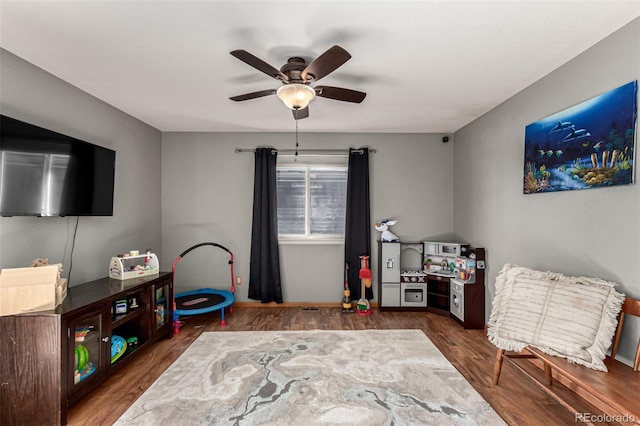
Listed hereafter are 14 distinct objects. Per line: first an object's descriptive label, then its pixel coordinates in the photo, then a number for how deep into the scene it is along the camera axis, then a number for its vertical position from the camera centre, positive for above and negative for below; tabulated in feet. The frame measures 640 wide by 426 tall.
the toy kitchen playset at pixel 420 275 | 12.00 -2.77
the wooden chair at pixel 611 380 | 4.59 -3.02
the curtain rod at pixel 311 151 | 13.46 +2.88
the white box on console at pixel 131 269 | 9.25 -1.98
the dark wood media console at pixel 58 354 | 5.83 -3.20
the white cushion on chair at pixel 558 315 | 5.66 -2.27
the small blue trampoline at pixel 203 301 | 10.81 -3.74
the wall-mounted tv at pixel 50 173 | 6.51 +0.97
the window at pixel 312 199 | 13.79 +0.62
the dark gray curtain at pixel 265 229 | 13.20 -0.82
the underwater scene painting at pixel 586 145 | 5.79 +1.64
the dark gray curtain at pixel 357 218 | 13.33 -0.28
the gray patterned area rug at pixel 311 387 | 6.10 -4.40
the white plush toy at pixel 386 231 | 13.00 -0.87
